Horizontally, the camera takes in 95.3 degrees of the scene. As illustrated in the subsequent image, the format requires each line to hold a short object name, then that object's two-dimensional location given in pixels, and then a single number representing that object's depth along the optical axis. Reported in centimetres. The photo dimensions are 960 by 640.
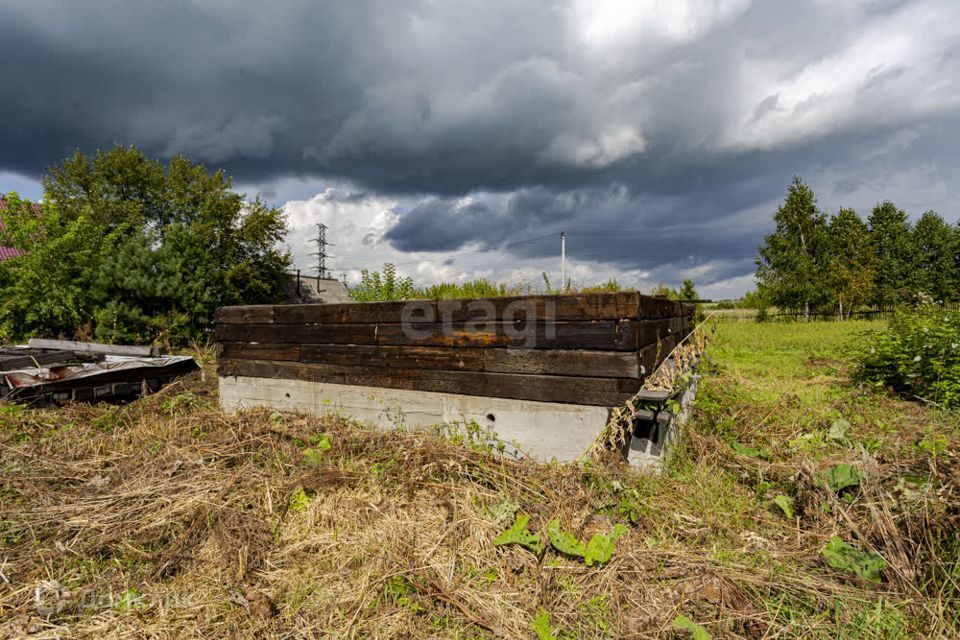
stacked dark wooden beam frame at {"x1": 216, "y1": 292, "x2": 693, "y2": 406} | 373
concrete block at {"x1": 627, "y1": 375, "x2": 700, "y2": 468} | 376
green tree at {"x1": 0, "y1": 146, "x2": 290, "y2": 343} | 1320
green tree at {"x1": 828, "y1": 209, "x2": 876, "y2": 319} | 3250
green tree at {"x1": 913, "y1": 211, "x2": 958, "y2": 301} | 4059
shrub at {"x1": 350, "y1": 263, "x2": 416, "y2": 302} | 1001
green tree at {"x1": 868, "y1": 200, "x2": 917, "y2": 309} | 4019
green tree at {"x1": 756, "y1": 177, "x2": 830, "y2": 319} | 3253
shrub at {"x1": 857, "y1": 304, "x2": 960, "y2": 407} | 601
